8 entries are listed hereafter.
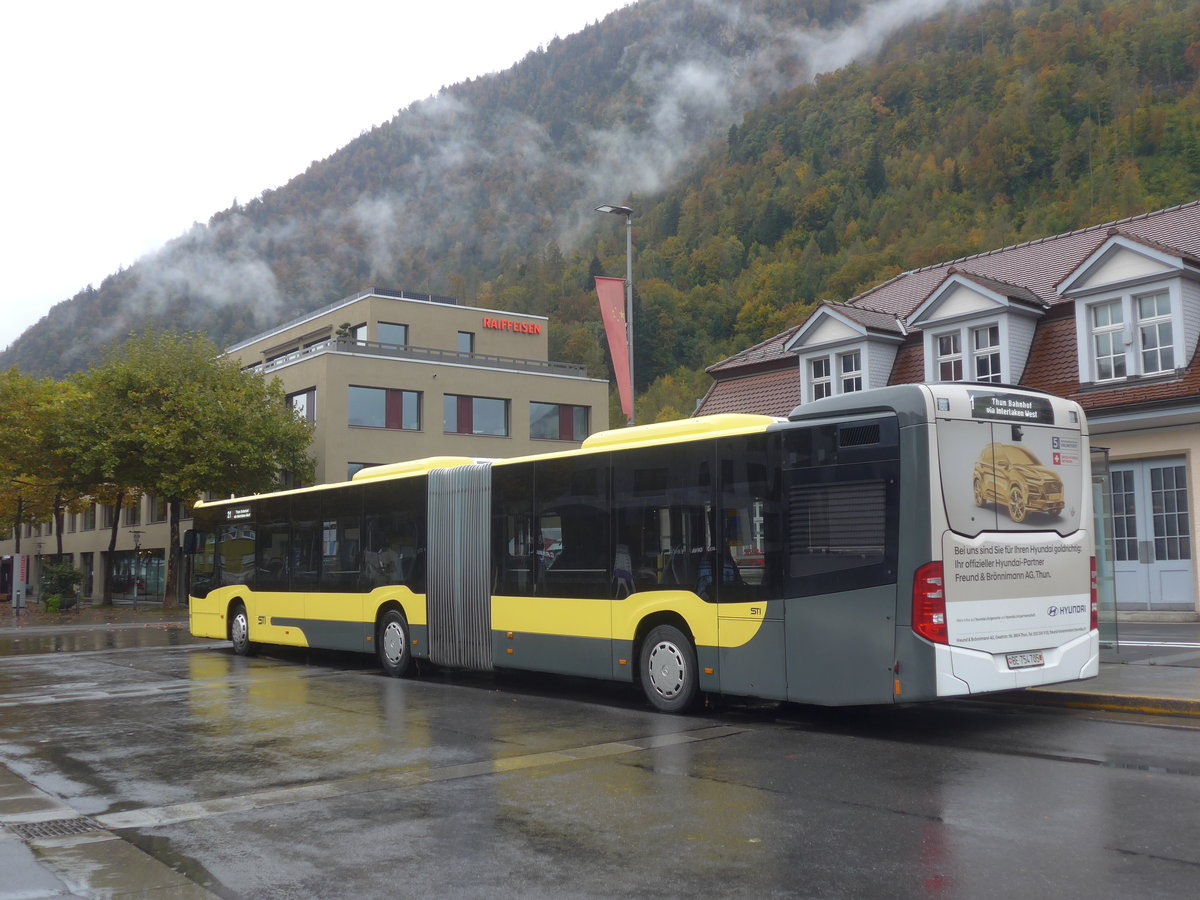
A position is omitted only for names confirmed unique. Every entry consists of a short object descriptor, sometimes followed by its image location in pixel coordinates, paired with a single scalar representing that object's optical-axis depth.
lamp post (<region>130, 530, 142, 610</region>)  55.78
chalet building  19.09
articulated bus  9.60
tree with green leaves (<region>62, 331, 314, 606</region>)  39.56
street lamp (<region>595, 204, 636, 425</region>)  21.89
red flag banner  21.61
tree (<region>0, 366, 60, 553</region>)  42.50
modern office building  45.22
